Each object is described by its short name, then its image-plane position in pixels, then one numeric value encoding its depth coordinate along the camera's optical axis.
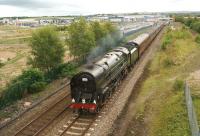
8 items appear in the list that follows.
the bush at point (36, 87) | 31.45
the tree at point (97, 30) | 60.00
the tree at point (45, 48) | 36.88
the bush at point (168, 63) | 42.53
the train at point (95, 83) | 23.27
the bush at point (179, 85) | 28.95
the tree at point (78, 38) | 46.72
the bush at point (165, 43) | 60.79
